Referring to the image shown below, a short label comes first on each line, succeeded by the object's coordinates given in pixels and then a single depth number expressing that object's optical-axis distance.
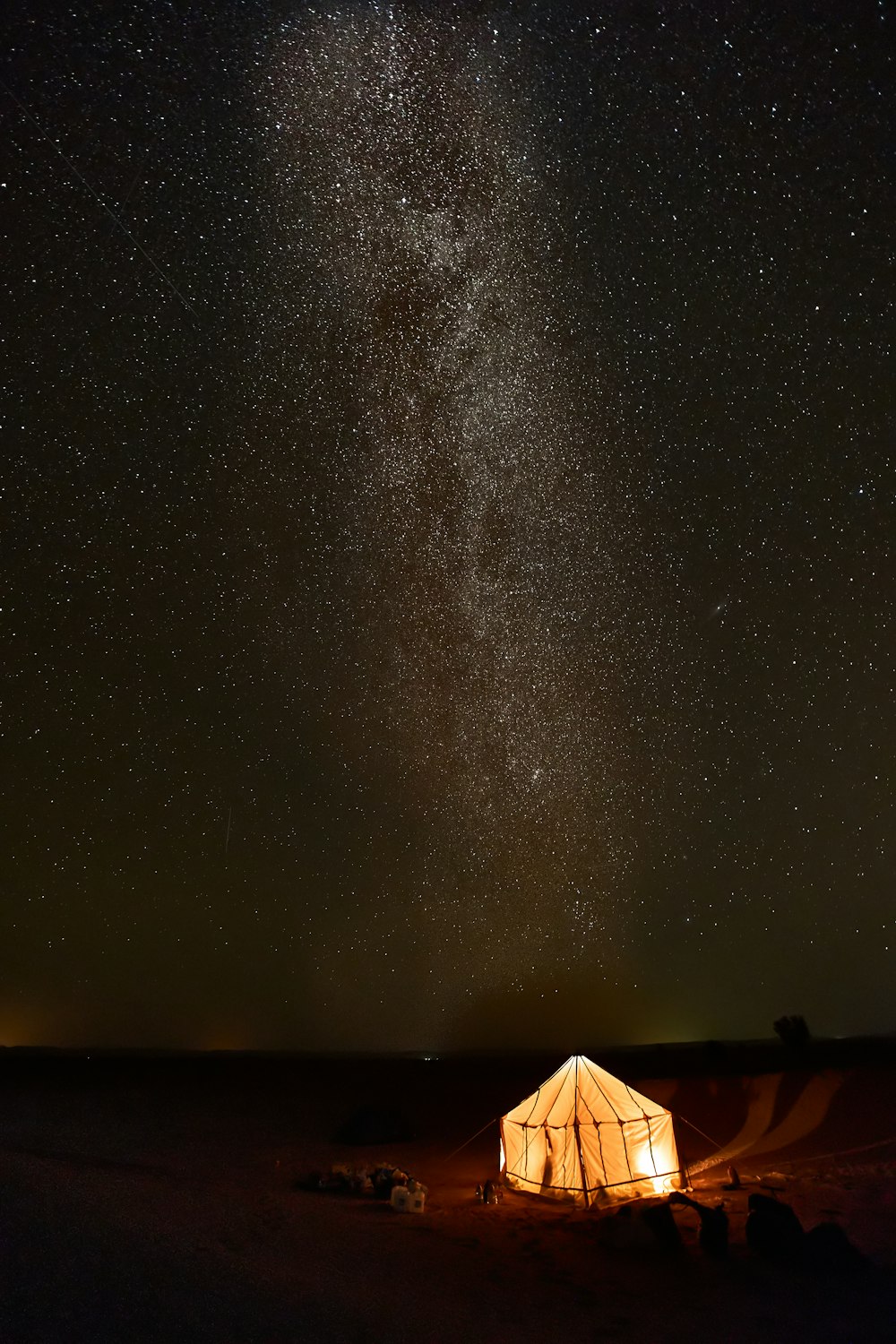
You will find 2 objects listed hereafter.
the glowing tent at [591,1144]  12.16
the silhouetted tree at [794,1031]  35.72
